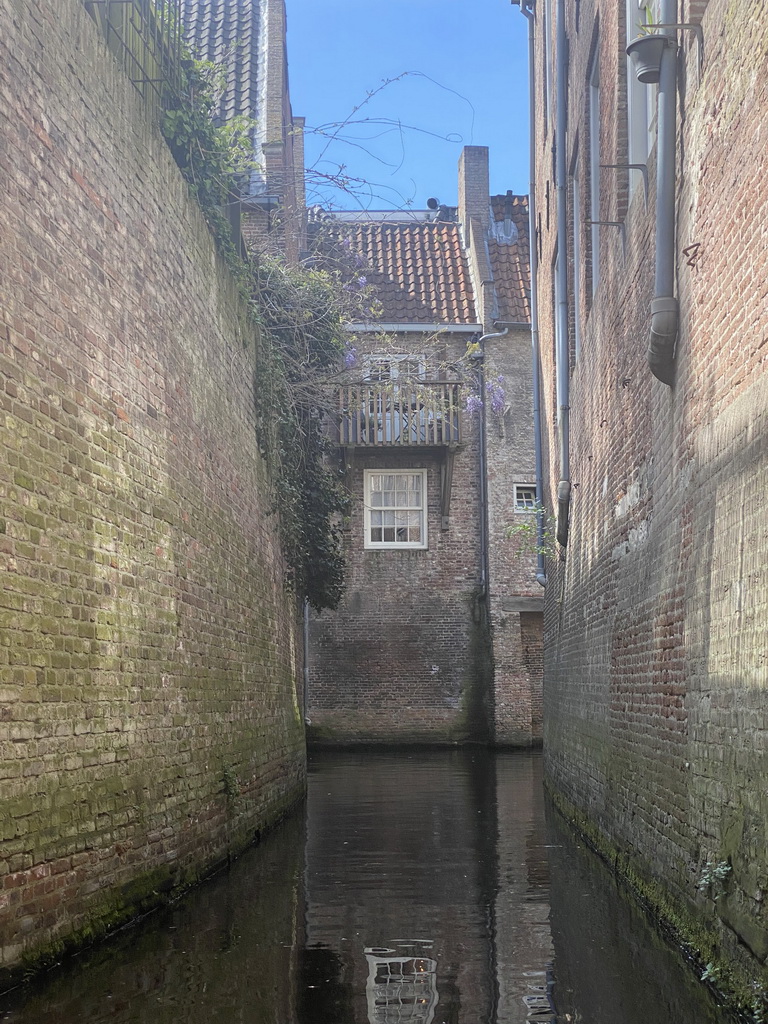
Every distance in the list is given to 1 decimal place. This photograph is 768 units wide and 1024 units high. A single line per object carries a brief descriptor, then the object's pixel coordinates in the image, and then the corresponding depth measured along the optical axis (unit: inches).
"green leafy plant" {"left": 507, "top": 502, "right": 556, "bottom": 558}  614.7
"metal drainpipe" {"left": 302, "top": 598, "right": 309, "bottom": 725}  964.8
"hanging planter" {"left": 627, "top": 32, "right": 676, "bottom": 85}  273.6
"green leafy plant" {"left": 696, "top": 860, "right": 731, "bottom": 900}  206.7
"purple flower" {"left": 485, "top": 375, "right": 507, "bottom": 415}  969.5
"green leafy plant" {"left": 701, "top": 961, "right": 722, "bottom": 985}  203.5
